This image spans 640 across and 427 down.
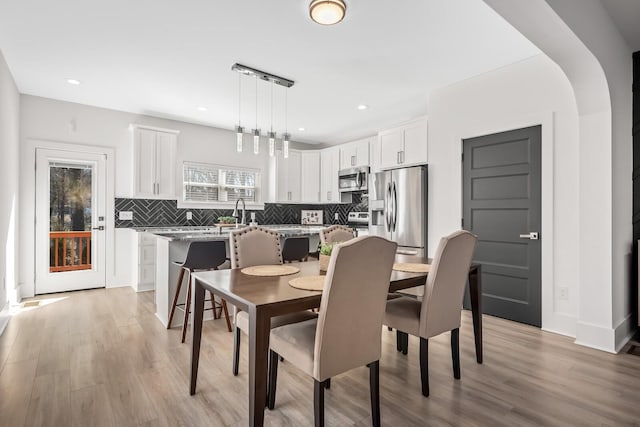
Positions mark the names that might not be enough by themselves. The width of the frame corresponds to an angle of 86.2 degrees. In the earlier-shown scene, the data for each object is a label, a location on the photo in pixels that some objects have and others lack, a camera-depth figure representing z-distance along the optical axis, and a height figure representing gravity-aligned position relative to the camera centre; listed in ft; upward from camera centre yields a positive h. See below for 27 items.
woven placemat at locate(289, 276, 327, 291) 5.78 -1.22
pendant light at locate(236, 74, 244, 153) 11.21 +4.89
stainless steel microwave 18.28 +1.99
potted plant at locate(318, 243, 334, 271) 7.38 -0.91
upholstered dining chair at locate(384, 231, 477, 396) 6.65 -1.85
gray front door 10.73 -0.02
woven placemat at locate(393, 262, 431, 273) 7.54 -1.20
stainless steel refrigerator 13.53 +0.33
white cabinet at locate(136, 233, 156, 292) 15.56 -2.19
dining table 4.83 -1.36
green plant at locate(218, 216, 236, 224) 17.33 -0.27
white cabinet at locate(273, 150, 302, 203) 20.92 +2.33
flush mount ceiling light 7.61 +4.65
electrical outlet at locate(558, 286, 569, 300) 10.10 -2.29
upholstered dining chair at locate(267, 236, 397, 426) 4.95 -1.66
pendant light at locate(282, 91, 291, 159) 12.17 +2.69
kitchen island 10.80 -1.59
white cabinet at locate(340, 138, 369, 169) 18.54 +3.44
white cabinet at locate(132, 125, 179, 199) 16.14 +2.56
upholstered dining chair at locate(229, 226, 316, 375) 7.58 -0.87
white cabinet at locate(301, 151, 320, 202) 21.80 +2.55
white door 14.69 -0.26
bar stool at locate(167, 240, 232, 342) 10.02 -1.38
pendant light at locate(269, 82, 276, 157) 12.05 +2.65
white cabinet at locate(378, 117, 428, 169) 14.12 +3.08
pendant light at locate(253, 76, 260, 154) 11.80 +2.65
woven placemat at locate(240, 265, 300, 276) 7.13 -1.21
